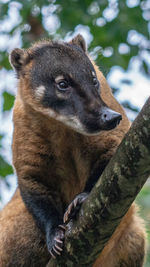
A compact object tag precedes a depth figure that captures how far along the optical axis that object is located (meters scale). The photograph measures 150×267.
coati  10.18
